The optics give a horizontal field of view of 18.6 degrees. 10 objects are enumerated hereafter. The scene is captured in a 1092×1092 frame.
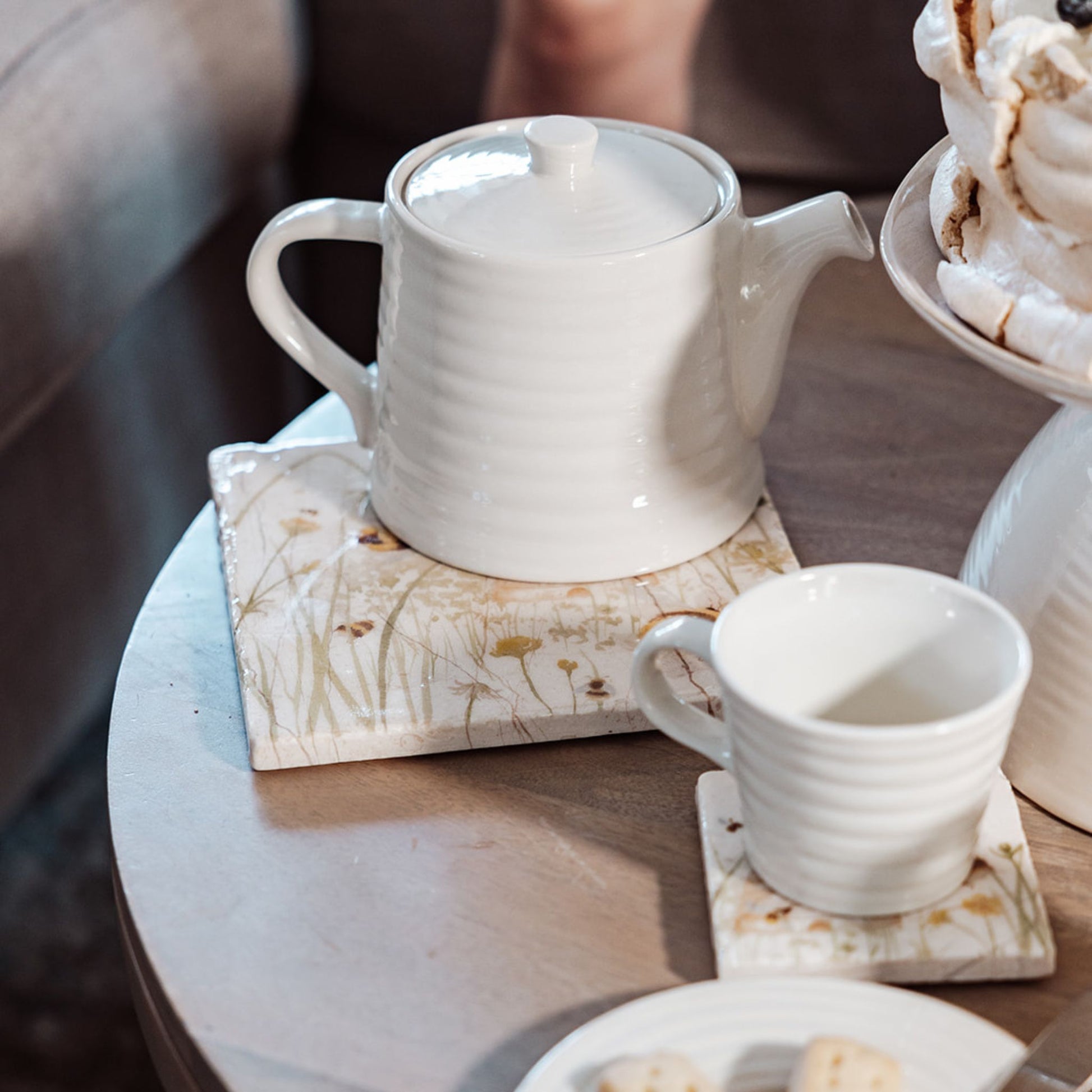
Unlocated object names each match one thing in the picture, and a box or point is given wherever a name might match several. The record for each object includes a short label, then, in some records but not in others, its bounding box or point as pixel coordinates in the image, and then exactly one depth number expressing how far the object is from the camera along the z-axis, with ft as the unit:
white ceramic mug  3.45
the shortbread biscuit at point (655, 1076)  3.38
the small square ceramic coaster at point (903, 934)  3.55
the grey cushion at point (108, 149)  5.10
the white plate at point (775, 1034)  3.43
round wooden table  3.54
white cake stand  3.68
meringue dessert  3.43
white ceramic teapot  3.88
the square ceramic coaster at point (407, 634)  3.85
